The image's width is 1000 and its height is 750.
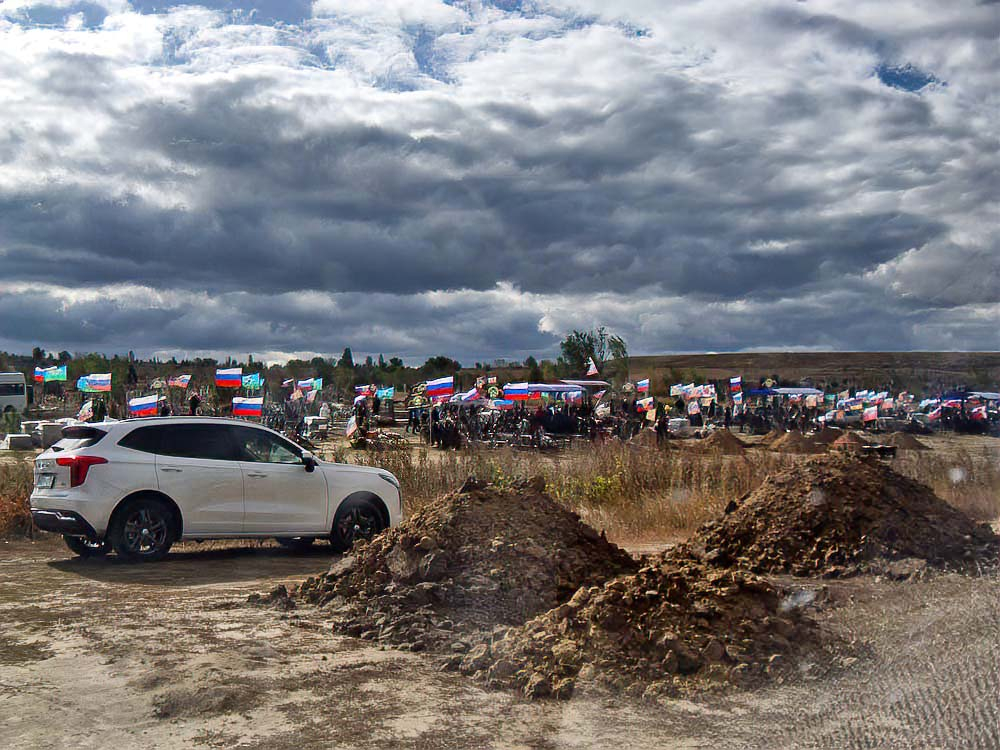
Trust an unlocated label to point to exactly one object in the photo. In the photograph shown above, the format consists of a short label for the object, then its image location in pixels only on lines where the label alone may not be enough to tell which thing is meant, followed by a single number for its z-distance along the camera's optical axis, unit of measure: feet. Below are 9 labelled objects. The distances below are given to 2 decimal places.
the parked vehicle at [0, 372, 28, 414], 176.55
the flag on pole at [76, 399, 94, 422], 105.29
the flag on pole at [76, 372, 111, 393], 138.21
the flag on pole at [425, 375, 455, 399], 117.91
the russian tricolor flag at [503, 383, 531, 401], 146.92
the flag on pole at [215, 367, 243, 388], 131.85
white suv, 34.83
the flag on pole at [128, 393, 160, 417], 105.19
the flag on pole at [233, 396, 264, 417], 114.52
